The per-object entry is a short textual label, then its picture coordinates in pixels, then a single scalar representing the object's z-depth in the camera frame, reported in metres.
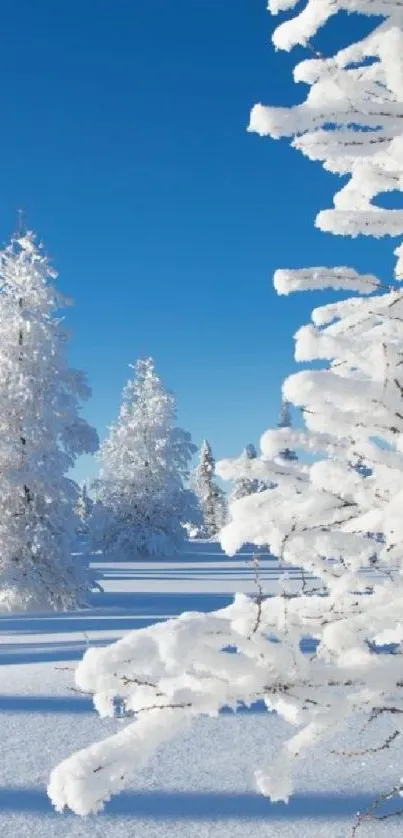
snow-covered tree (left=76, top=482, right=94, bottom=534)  77.81
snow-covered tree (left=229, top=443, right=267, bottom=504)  58.17
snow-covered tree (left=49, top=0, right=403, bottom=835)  2.12
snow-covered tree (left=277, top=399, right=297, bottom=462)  51.53
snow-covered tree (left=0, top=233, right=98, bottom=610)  15.56
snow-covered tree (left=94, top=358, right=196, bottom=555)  32.94
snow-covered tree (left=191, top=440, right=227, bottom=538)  68.12
